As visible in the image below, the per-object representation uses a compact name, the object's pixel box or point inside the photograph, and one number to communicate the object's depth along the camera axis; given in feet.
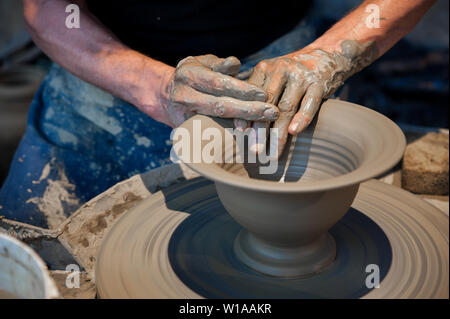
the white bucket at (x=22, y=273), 2.87
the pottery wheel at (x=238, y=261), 3.69
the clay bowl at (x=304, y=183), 3.34
